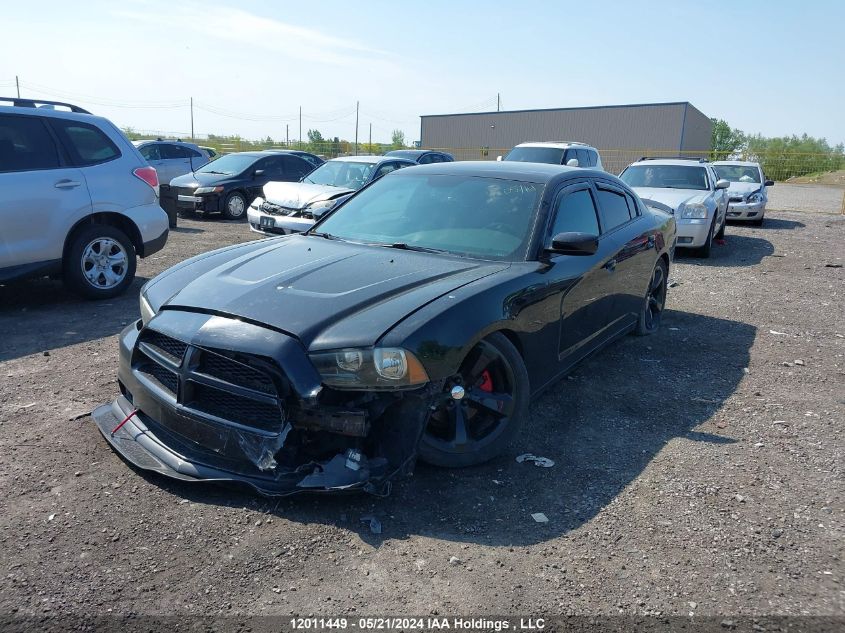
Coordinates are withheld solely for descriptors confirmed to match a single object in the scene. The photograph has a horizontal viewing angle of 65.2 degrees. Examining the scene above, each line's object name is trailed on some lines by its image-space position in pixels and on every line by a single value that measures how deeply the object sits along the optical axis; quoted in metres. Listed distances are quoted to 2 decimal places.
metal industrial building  40.06
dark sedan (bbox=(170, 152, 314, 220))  14.48
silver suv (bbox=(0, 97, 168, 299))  6.27
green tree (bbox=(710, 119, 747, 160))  77.19
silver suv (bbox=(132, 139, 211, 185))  17.77
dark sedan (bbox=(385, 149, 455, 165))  17.95
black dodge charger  2.99
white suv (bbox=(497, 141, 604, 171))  13.83
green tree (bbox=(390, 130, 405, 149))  82.18
